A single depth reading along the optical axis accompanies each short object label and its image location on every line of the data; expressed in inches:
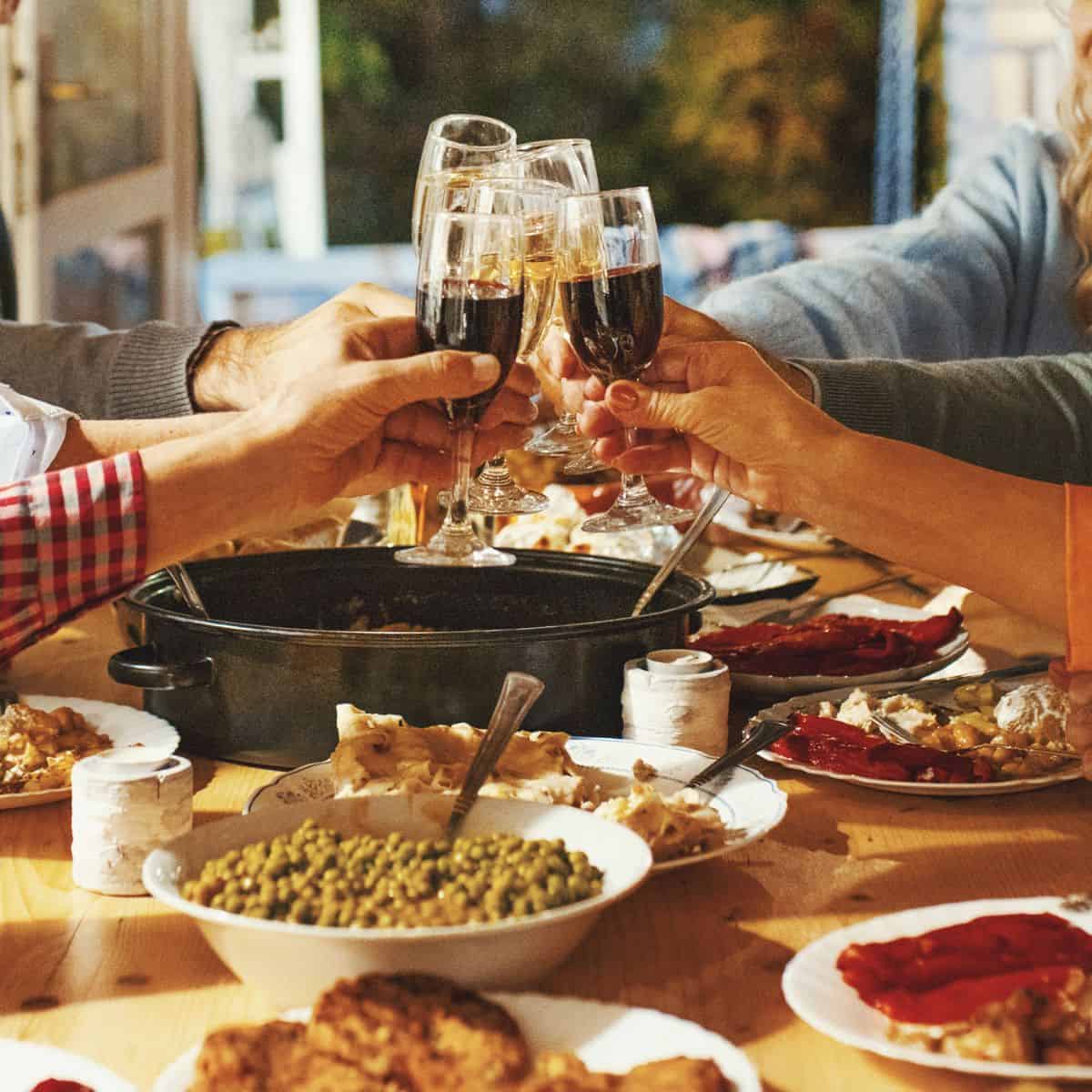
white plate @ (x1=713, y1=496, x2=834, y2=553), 112.0
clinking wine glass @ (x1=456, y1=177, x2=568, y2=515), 57.0
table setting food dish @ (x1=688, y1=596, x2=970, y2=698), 72.2
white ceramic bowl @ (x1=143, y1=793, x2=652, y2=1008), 39.3
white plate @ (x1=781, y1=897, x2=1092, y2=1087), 37.0
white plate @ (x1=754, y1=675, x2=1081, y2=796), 59.2
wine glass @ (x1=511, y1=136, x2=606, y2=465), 66.5
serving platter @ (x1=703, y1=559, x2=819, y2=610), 88.7
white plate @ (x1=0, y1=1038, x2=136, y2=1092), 37.2
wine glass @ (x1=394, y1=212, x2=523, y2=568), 54.2
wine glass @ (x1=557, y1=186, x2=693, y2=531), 58.6
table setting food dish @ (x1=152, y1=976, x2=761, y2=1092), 35.1
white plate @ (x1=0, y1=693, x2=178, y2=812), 64.6
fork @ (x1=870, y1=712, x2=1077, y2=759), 60.5
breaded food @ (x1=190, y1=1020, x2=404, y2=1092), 34.7
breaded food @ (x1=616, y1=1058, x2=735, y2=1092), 34.5
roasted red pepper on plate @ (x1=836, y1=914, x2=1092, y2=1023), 39.4
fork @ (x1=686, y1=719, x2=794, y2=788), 56.6
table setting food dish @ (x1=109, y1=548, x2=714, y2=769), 60.4
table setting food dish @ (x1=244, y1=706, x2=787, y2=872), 50.4
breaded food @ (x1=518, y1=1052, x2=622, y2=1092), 34.4
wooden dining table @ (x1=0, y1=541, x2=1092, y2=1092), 41.4
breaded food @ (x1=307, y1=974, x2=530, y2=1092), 35.2
